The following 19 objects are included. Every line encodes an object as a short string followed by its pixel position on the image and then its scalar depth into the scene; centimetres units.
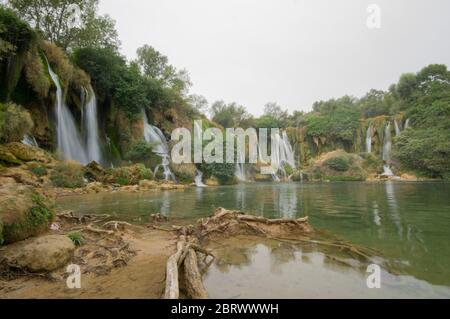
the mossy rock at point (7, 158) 1362
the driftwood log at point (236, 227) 563
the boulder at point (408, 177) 3731
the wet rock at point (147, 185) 1947
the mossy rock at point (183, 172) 2764
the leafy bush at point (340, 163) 4259
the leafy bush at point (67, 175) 1527
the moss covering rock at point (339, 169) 4128
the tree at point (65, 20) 2389
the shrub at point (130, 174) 1959
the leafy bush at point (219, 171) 3045
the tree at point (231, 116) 5538
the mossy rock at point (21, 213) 381
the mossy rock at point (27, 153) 1473
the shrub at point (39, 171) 1444
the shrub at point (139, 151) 2530
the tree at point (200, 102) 5497
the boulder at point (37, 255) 335
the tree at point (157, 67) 4075
